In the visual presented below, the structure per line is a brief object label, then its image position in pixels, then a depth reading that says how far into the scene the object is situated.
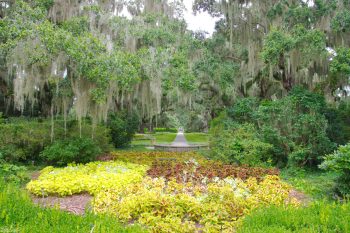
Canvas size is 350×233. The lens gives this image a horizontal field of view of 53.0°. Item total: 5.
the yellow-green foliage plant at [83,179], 6.29
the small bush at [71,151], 9.52
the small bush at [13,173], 6.44
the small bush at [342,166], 5.46
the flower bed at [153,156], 10.83
